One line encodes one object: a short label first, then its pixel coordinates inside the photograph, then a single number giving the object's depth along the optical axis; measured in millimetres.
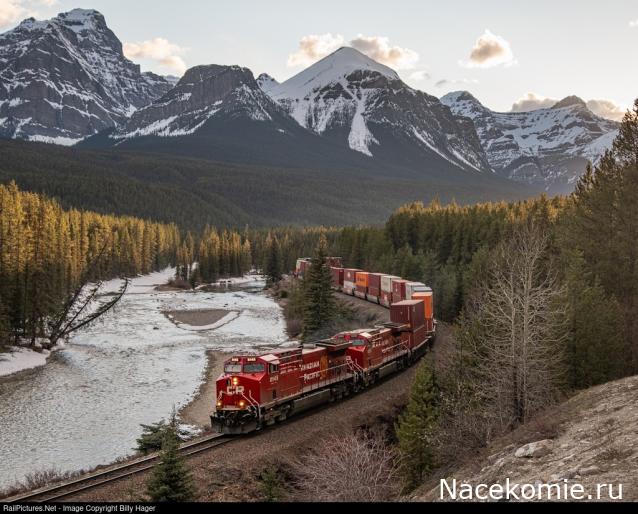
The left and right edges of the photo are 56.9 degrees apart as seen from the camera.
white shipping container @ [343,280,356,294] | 93175
